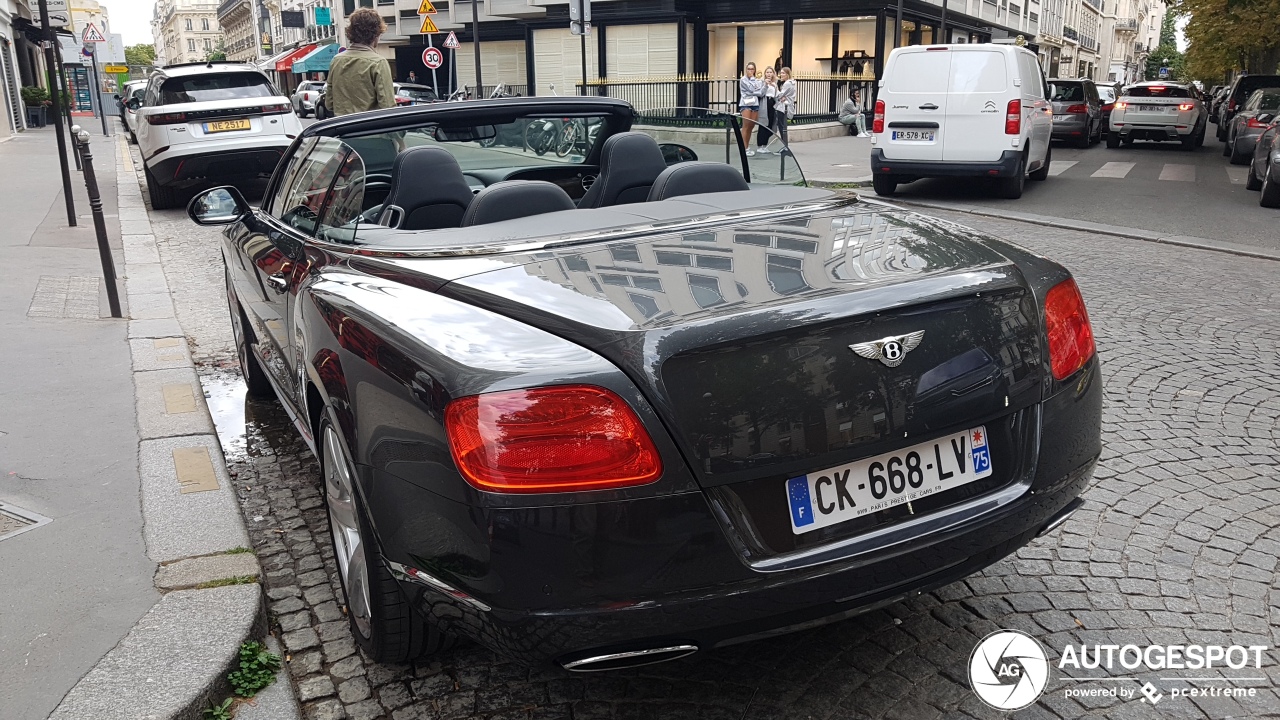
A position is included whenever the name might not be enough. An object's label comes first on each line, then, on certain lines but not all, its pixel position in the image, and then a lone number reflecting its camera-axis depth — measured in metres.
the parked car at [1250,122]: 18.39
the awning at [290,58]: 56.59
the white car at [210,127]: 12.23
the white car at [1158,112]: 23.06
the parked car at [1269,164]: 12.39
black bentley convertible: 2.00
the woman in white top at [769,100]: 20.69
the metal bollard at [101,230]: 6.84
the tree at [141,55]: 161.75
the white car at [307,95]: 20.06
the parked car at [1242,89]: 24.50
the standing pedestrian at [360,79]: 8.68
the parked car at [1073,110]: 23.67
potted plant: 33.25
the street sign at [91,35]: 26.05
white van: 12.95
